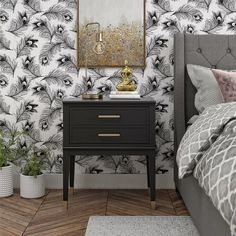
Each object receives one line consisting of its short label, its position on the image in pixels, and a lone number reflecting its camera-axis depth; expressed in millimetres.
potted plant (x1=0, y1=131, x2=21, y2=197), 3080
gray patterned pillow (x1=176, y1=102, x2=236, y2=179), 2088
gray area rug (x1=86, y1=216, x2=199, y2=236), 2334
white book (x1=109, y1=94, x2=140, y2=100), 2926
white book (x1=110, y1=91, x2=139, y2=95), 2957
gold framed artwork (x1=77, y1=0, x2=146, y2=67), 3225
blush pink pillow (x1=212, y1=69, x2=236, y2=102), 2789
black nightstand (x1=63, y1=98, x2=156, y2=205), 2822
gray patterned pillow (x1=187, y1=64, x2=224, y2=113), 2881
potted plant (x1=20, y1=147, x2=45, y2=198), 3062
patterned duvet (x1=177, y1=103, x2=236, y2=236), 1540
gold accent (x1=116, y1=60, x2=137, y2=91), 3055
